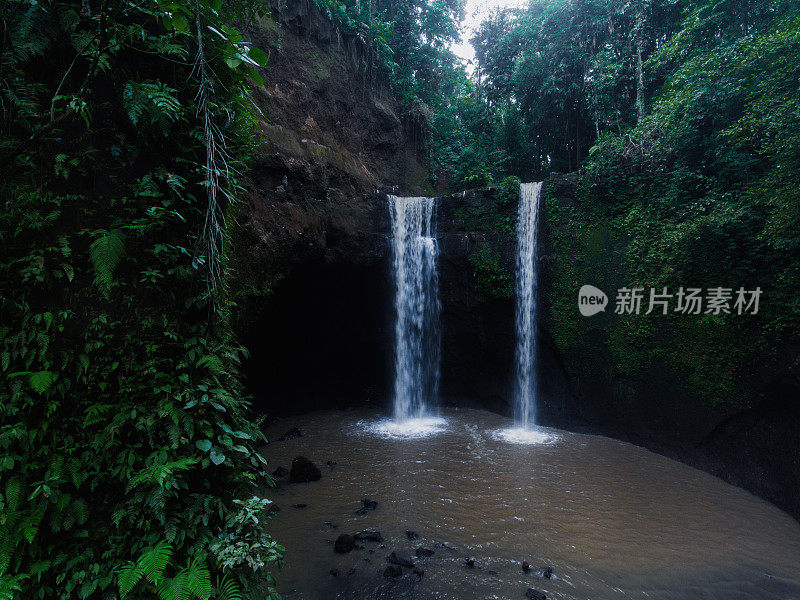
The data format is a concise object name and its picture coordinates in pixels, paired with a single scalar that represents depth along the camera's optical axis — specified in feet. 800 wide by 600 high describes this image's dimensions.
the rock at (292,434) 25.17
